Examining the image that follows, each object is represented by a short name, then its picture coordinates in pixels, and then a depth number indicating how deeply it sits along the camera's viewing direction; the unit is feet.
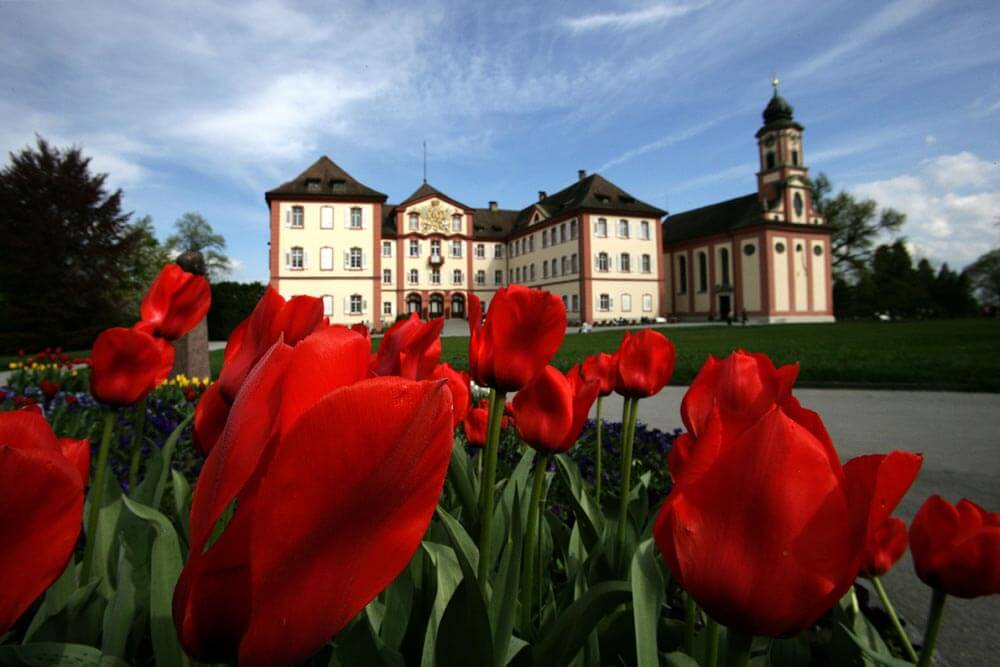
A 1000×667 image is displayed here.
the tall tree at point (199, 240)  168.04
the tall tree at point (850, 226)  157.17
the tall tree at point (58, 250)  74.95
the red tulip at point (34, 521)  0.93
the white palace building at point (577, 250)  124.57
